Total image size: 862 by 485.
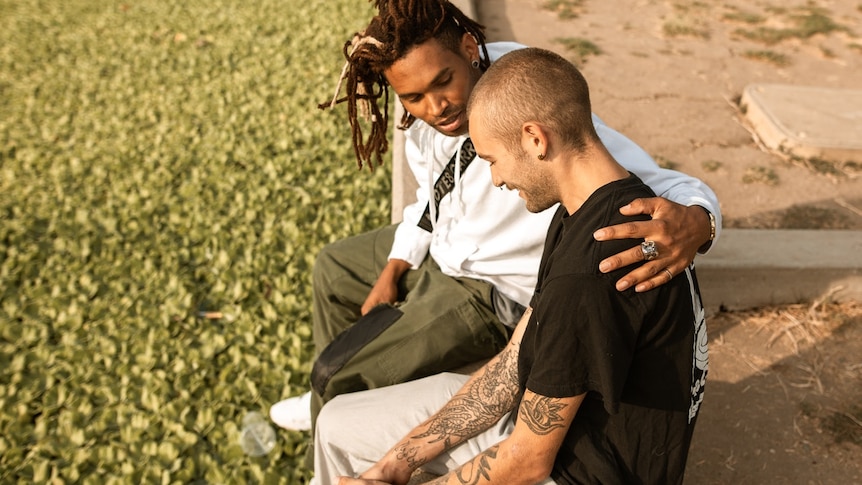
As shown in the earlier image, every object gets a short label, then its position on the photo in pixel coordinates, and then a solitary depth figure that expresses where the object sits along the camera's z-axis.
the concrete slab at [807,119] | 4.79
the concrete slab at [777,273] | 3.50
